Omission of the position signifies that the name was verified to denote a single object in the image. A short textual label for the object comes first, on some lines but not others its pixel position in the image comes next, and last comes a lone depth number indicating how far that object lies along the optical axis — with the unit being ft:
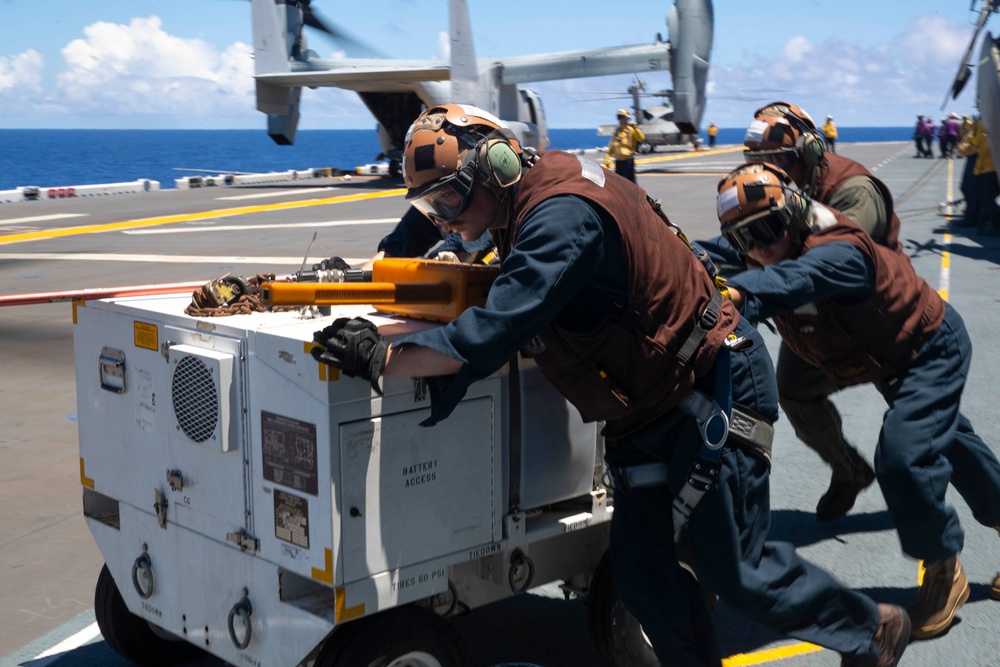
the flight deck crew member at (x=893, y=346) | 12.54
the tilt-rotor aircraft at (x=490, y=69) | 105.91
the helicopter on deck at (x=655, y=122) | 162.71
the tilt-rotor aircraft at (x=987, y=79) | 57.47
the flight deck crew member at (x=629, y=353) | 9.23
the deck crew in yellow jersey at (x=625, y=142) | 87.56
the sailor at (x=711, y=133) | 239.13
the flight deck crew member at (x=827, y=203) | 15.39
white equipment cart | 9.73
